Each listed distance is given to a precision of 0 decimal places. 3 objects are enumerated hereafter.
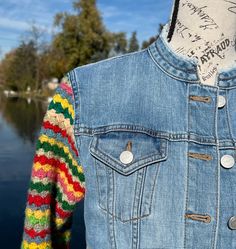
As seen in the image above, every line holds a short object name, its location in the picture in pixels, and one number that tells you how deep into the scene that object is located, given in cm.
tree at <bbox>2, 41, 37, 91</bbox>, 5244
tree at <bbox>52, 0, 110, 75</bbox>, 3162
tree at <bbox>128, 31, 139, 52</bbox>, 5139
